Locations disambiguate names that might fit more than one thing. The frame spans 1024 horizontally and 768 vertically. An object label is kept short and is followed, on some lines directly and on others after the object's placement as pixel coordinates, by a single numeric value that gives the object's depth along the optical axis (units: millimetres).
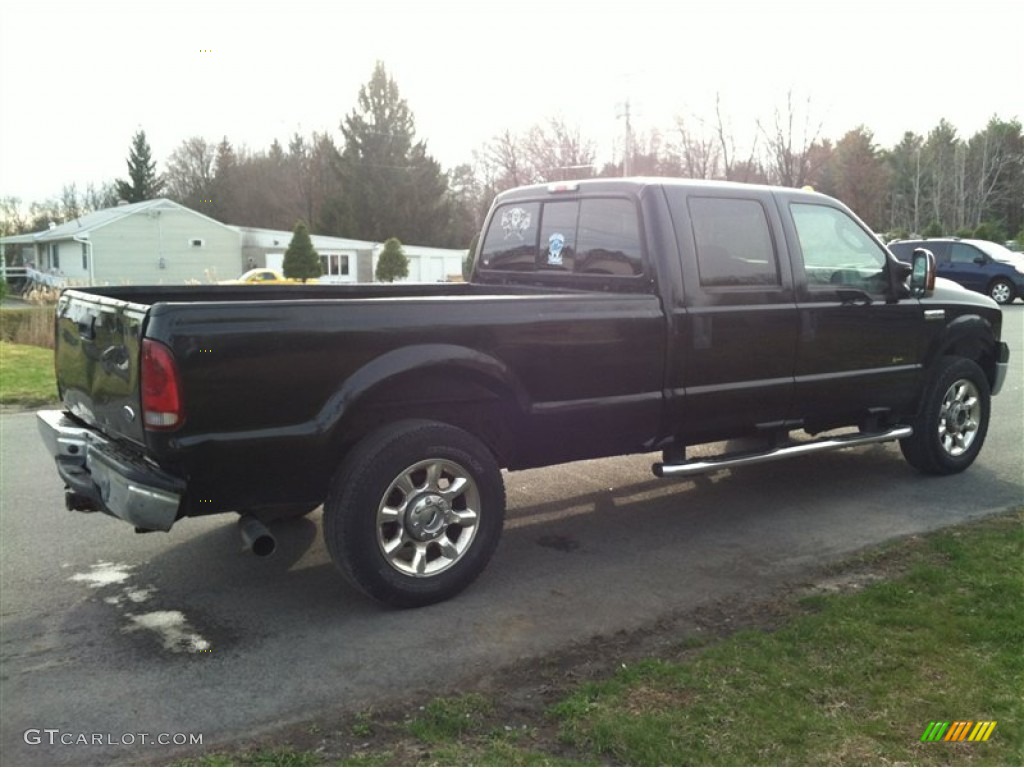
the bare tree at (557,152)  46625
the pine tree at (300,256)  39250
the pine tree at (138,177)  70125
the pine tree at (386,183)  58469
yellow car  27683
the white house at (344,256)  49625
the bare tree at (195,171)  66062
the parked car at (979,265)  24984
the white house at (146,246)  45969
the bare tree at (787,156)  36688
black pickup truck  3801
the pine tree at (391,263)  42562
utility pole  33156
